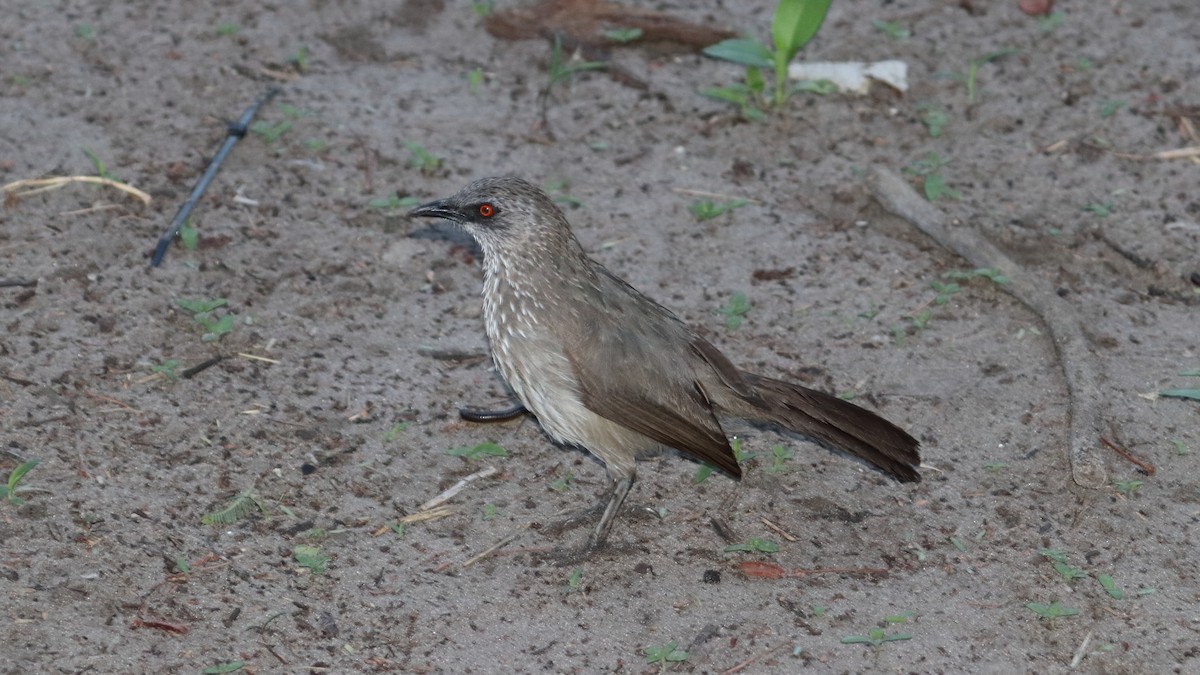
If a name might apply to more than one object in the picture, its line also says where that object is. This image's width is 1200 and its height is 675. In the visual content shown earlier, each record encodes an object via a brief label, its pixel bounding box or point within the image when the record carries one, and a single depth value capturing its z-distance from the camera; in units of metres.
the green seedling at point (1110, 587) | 9.67
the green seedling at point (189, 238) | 12.89
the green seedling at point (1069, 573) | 9.84
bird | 10.25
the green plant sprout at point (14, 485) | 9.82
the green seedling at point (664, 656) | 9.16
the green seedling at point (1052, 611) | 9.48
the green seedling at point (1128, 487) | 10.63
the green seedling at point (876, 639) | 9.29
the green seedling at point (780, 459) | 11.20
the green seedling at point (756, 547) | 10.18
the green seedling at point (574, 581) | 9.91
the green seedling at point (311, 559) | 9.80
